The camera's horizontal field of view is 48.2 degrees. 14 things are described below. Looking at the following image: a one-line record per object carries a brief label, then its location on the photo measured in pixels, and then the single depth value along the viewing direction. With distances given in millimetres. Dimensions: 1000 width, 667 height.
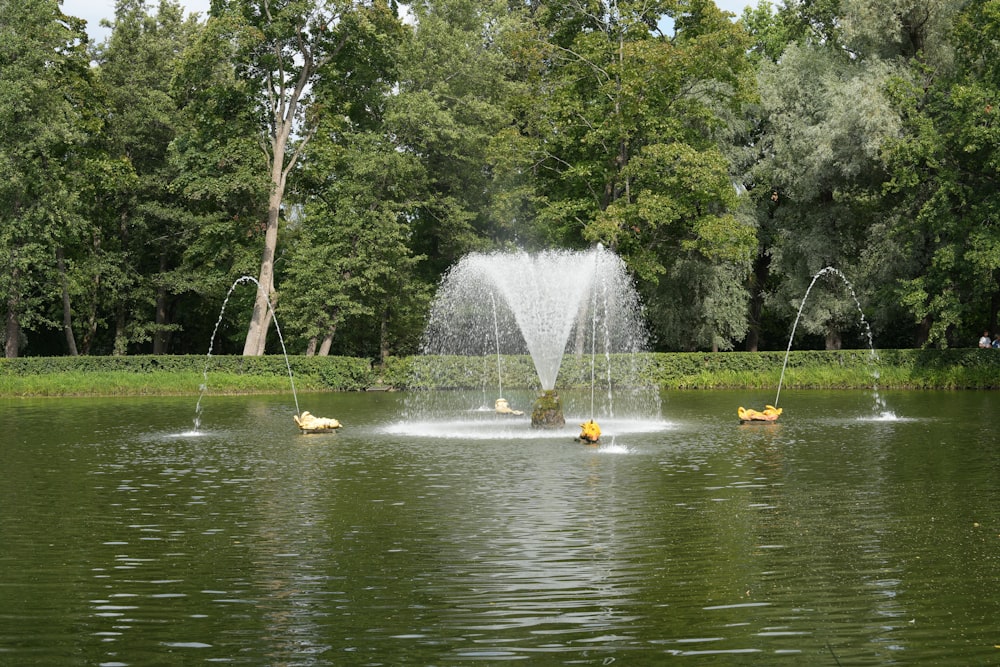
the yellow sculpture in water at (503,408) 33344
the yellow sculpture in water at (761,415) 29000
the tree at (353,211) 54531
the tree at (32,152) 51625
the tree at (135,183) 59938
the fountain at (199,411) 27902
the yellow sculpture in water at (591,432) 23797
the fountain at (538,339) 32375
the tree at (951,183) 45125
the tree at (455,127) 56812
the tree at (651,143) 50250
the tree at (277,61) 54000
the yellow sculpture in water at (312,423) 27781
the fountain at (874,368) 33597
